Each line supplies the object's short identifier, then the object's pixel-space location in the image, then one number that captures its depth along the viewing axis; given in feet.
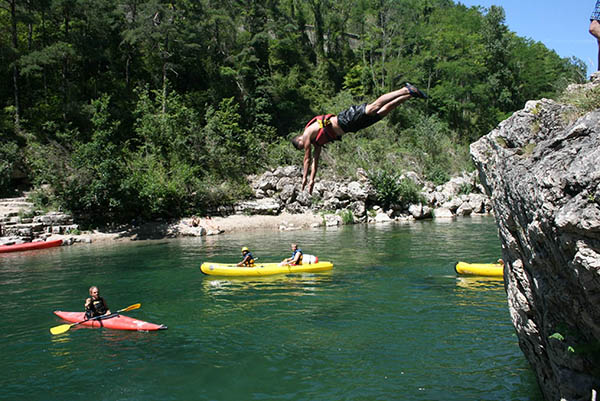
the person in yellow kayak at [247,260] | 48.57
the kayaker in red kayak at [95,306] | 33.65
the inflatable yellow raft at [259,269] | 47.91
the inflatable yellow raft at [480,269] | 43.93
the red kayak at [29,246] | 65.21
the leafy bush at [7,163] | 79.36
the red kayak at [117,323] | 32.19
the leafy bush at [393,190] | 96.53
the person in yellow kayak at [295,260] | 48.80
